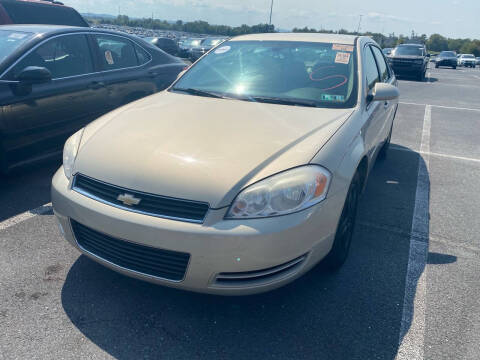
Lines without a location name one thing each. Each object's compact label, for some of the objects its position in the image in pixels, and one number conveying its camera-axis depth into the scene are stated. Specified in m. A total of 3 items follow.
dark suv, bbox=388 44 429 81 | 19.47
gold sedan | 2.03
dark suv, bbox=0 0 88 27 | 6.49
